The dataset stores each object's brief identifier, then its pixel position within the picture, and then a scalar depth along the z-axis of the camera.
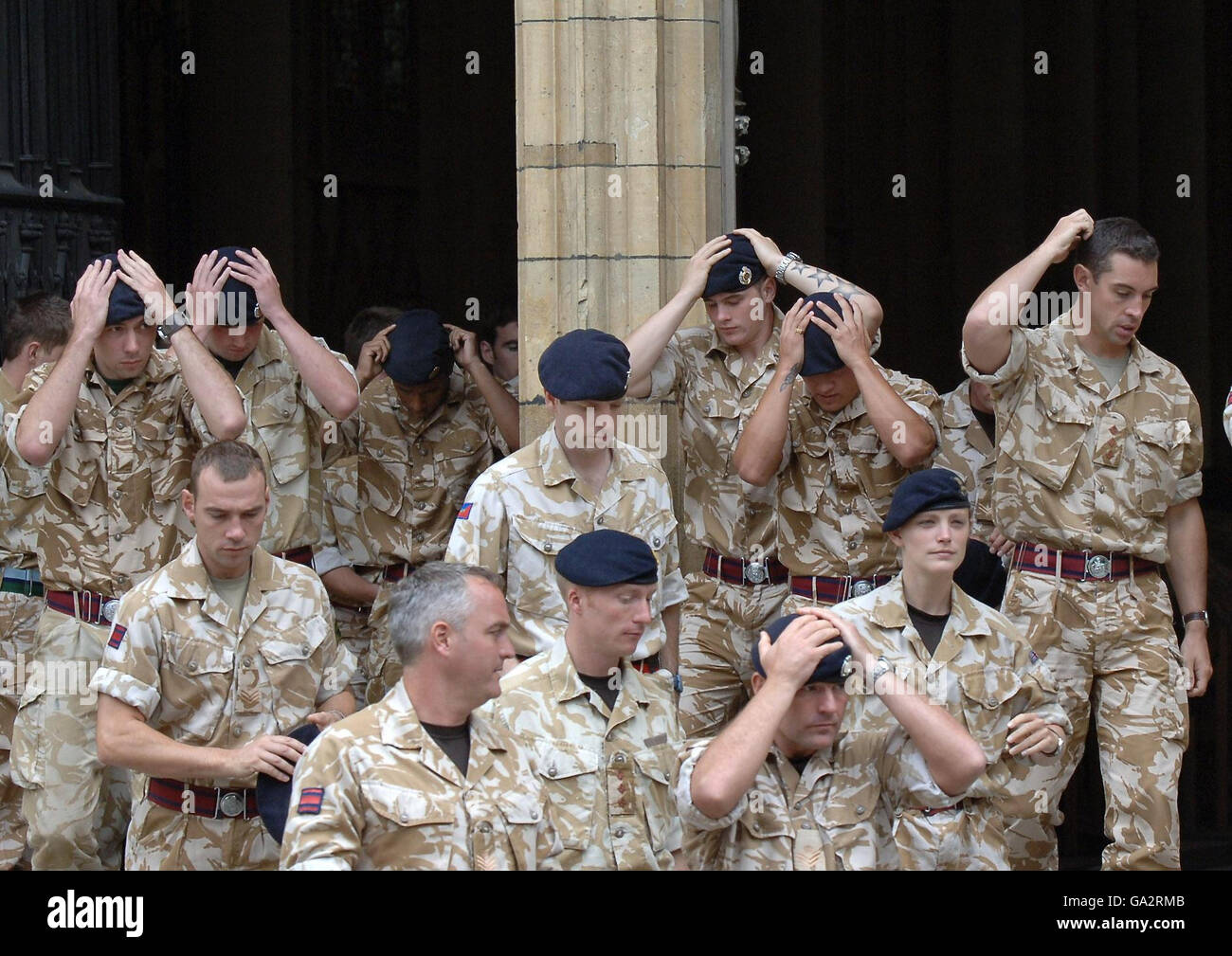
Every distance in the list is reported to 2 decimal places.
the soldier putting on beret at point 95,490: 13.18
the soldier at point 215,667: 10.97
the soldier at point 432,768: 9.03
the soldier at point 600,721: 10.36
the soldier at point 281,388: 13.89
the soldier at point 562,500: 11.95
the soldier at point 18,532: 14.43
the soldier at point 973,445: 14.81
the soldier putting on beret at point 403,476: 15.47
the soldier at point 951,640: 11.17
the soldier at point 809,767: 9.47
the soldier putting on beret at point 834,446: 12.84
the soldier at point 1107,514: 12.89
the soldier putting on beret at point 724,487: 13.73
